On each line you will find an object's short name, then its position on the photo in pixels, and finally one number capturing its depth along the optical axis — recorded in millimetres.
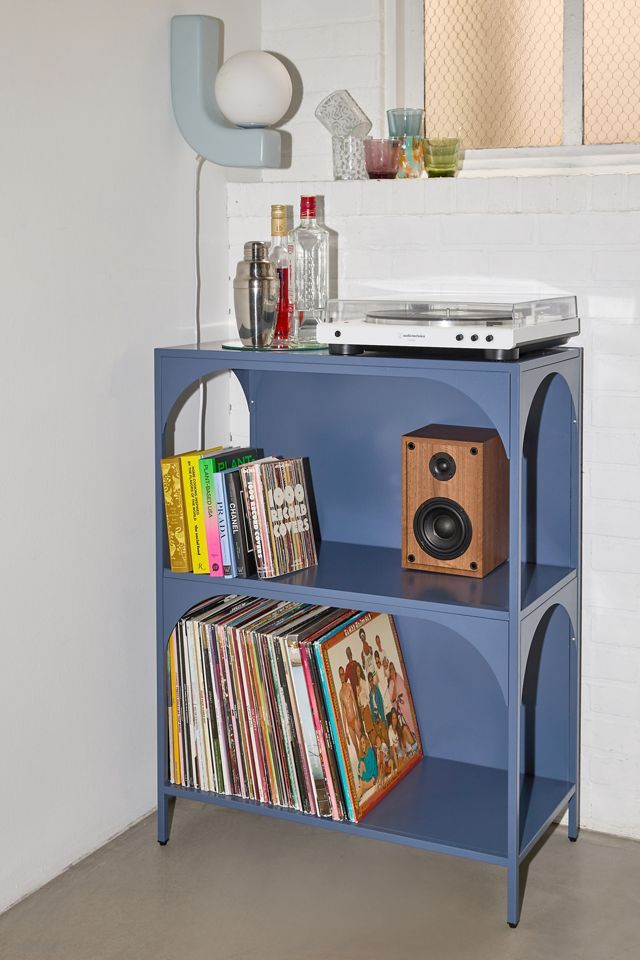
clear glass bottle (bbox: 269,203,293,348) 2504
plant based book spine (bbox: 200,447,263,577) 2432
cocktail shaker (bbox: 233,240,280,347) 2445
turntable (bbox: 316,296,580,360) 2141
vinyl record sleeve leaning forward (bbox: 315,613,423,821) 2400
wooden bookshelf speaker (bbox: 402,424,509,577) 2381
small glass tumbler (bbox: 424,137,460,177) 2625
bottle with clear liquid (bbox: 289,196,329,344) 2602
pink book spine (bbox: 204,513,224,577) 2443
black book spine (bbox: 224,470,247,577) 2408
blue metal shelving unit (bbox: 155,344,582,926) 2201
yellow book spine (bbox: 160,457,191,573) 2455
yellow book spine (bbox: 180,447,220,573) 2439
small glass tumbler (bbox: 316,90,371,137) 2748
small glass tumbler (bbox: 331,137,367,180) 2717
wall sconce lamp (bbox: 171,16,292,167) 2512
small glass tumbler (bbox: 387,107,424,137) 2658
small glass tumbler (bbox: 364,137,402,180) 2656
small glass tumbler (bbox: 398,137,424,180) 2676
